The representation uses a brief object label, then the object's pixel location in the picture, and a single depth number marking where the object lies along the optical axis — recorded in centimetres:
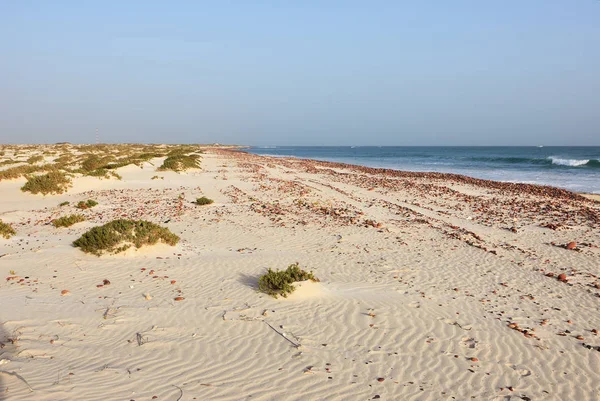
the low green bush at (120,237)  959
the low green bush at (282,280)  734
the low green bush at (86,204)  1672
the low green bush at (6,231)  1141
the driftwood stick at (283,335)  559
